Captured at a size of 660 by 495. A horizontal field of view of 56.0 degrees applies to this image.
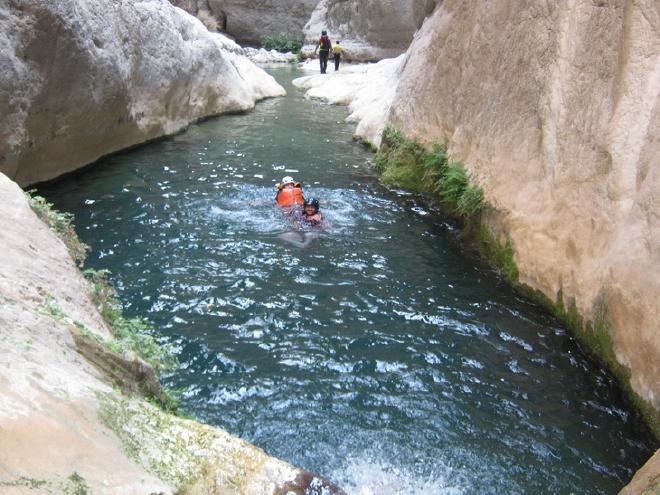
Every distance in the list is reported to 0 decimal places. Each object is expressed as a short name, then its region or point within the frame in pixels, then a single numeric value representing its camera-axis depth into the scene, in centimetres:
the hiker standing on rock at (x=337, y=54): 3681
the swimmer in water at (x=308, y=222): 1021
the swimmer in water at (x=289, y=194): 1137
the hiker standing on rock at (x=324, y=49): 3450
